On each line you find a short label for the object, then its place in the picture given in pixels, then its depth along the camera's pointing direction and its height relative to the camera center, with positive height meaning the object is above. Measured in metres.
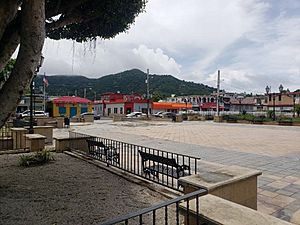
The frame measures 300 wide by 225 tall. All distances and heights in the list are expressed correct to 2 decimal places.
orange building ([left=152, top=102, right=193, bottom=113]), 51.47 +1.06
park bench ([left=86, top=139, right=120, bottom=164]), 7.17 -1.27
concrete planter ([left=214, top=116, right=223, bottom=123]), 33.44 -0.99
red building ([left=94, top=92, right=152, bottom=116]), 50.00 +1.53
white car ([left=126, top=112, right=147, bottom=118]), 39.53 -0.59
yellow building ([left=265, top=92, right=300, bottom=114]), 59.73 +2.67
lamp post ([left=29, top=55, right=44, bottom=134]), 10.51 -0.34
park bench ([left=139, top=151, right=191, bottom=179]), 5.08 -1.29
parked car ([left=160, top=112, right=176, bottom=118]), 40.85 -0.59
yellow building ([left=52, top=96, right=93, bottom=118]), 39.25 +0.85
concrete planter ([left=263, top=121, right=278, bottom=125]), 28.25 -1.27
